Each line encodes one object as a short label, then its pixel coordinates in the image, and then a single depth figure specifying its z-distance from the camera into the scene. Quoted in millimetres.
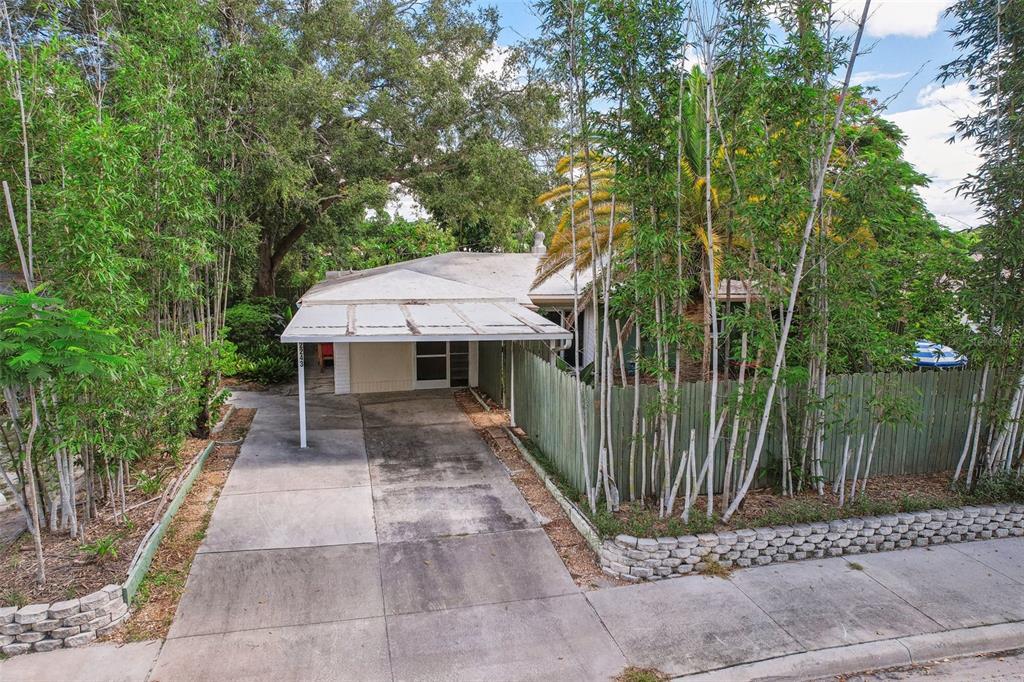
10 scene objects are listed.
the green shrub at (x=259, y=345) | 14336
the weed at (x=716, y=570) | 5906
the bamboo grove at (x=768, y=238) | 5871
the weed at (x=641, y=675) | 4426
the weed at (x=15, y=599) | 4832
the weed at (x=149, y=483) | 6637
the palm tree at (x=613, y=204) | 6250
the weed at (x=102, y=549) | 5379
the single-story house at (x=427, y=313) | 10266
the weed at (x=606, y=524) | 6102
